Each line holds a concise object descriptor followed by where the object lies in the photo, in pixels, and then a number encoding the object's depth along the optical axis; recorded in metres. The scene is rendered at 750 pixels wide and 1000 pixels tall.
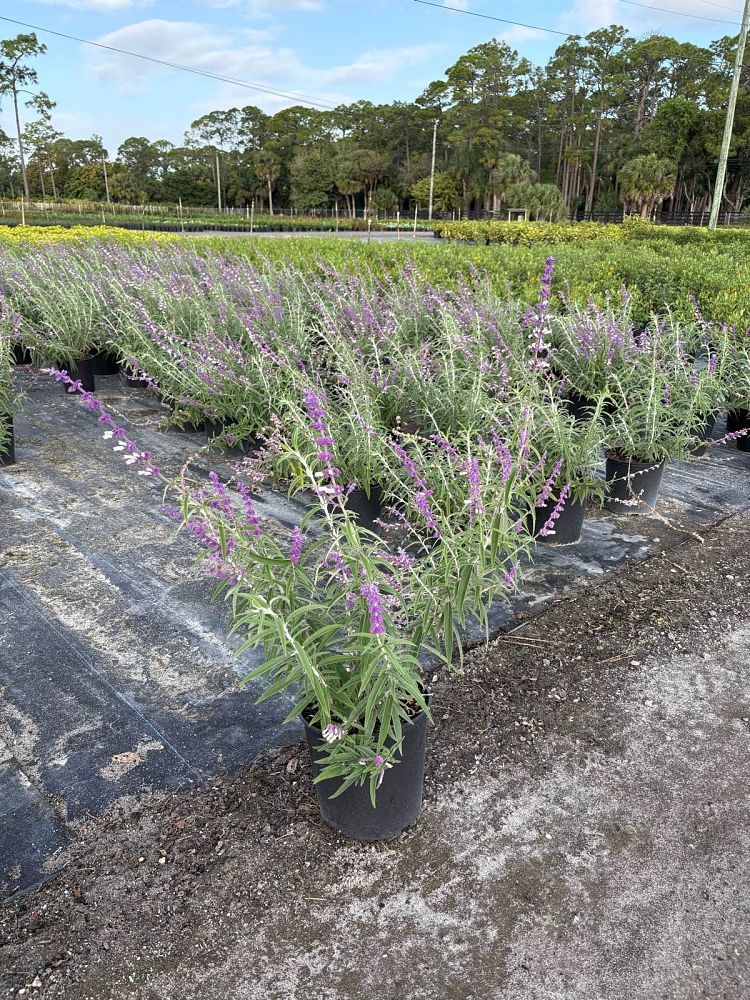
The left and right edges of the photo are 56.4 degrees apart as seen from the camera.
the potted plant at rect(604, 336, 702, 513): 4.02
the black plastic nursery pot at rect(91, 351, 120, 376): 7.52
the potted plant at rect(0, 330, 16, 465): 4.82
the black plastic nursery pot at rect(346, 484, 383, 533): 3.90
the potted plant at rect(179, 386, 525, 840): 1.77
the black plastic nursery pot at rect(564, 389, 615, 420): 5.30
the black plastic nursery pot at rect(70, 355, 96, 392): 6.84
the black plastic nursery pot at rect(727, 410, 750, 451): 5.37
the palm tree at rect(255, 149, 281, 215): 70.38
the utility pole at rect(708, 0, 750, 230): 20.72
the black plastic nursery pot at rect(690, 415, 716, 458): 5.22
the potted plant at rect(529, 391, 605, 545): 3.60
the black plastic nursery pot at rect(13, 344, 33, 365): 7.94
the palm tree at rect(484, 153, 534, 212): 53.03
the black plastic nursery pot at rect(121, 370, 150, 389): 7.04
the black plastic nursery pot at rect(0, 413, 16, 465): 4.84
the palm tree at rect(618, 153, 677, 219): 47.34
